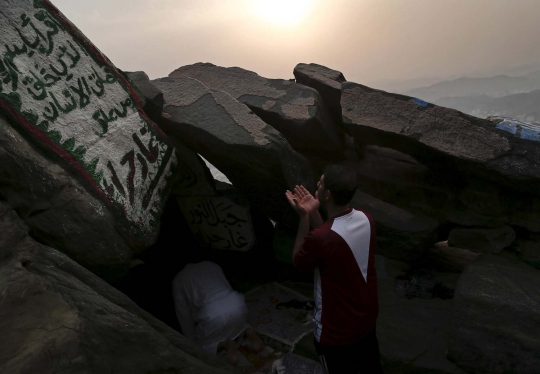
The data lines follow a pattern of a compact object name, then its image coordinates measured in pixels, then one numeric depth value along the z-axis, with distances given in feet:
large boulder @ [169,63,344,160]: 11.48
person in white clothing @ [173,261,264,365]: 9.87
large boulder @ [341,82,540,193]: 10.17
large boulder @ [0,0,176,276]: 6.42
